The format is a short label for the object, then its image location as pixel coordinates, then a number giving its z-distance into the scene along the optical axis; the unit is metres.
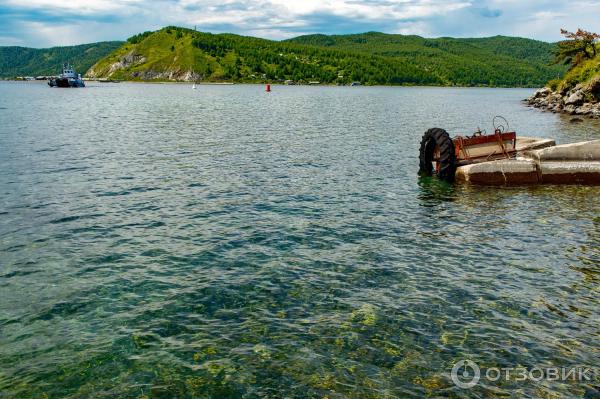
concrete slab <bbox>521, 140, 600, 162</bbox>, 26.60
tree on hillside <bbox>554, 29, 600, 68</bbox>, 95.50
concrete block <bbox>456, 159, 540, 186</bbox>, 26.44
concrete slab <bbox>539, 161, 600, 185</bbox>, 26.19
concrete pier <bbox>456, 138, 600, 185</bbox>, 26.33
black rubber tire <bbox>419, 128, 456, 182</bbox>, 27.66
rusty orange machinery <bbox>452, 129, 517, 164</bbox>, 28.86
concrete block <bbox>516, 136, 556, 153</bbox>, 30.25
